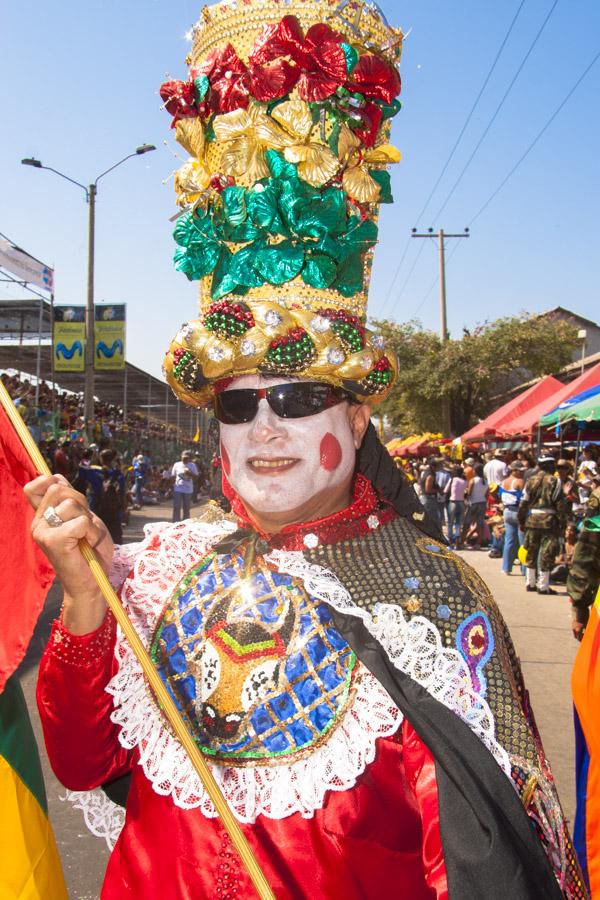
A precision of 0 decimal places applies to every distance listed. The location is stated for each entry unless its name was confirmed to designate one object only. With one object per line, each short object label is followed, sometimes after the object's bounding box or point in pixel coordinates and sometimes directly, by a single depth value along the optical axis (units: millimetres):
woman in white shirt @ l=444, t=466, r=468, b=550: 13891
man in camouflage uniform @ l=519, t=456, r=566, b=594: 9289
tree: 28656
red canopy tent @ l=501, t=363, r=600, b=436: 11945
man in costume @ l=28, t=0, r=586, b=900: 1501
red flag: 1709
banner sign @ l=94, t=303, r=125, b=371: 16625
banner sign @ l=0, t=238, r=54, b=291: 9398
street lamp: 15414
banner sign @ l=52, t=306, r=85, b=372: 15727
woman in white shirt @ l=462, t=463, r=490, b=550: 13516
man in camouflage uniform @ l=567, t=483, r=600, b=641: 5426
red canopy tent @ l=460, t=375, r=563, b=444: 16469
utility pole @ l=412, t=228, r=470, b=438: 30641
